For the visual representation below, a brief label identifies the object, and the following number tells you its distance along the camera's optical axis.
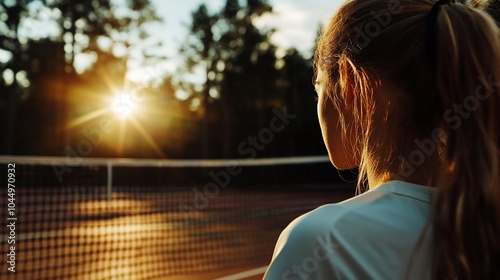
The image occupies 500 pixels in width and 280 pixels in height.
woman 0.83
